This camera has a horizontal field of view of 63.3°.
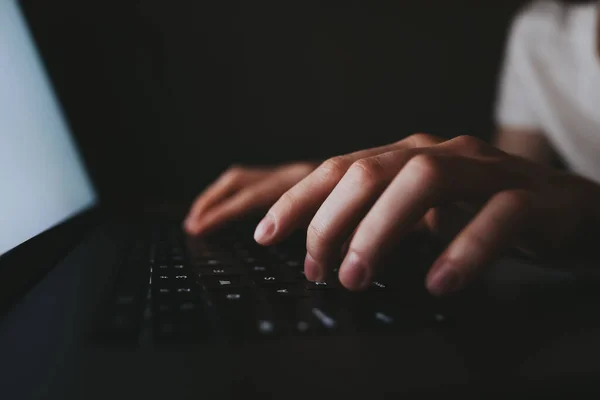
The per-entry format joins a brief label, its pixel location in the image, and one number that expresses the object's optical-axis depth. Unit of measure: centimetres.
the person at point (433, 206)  32
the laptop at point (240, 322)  22
